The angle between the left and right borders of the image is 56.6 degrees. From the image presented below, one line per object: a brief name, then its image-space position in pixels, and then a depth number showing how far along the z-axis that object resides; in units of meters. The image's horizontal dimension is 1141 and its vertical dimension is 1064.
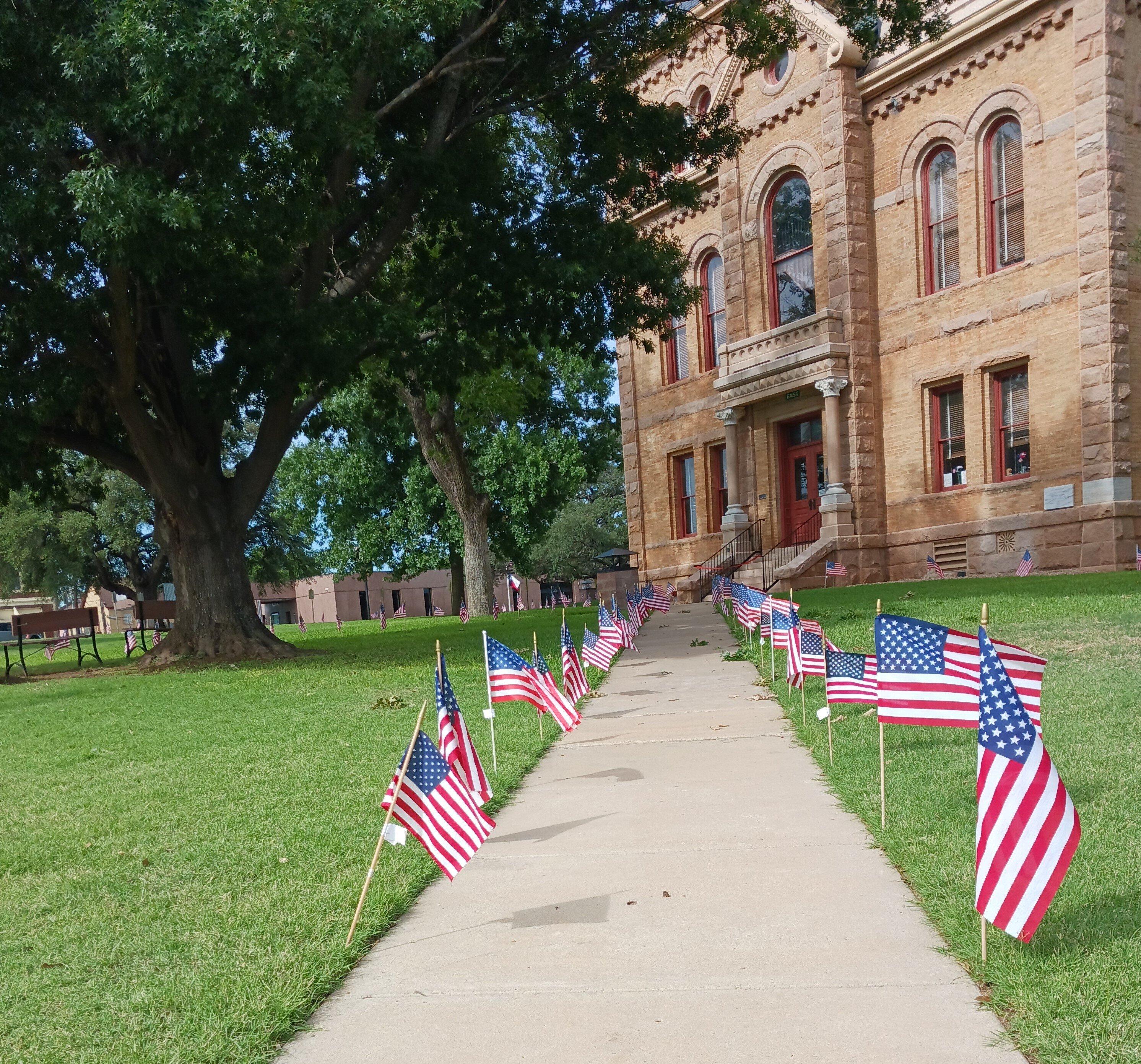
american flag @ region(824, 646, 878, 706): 7.37
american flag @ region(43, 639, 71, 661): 27.64
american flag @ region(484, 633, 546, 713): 8.27
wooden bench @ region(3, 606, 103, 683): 18.81
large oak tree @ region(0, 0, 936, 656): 12.89
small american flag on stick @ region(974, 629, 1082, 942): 3.92
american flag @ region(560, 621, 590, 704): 10.39
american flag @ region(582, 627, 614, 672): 12.70
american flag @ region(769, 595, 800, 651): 9.17
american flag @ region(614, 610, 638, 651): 16.97
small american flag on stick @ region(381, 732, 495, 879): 4.84
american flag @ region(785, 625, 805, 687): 9.02
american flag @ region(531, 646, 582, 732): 8.67
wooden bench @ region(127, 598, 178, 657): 22.50
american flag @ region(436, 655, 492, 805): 5.71
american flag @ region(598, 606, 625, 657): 13.47
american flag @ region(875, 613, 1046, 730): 5.41
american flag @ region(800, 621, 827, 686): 8.95
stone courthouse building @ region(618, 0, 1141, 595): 21.09
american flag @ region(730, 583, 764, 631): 13.65
